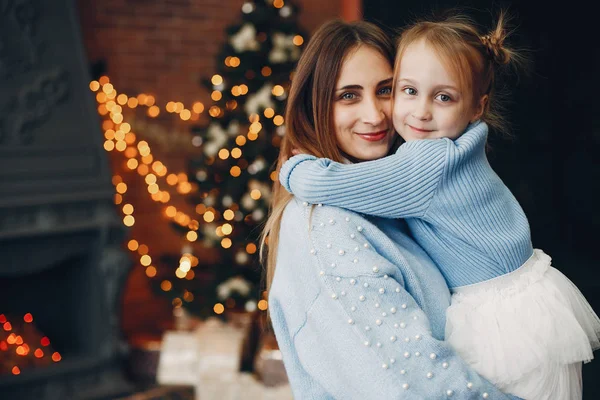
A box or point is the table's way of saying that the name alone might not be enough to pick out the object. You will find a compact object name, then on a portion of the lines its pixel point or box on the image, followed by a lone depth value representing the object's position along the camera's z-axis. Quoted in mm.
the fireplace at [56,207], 3408
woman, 1271
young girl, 1348
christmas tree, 3717
